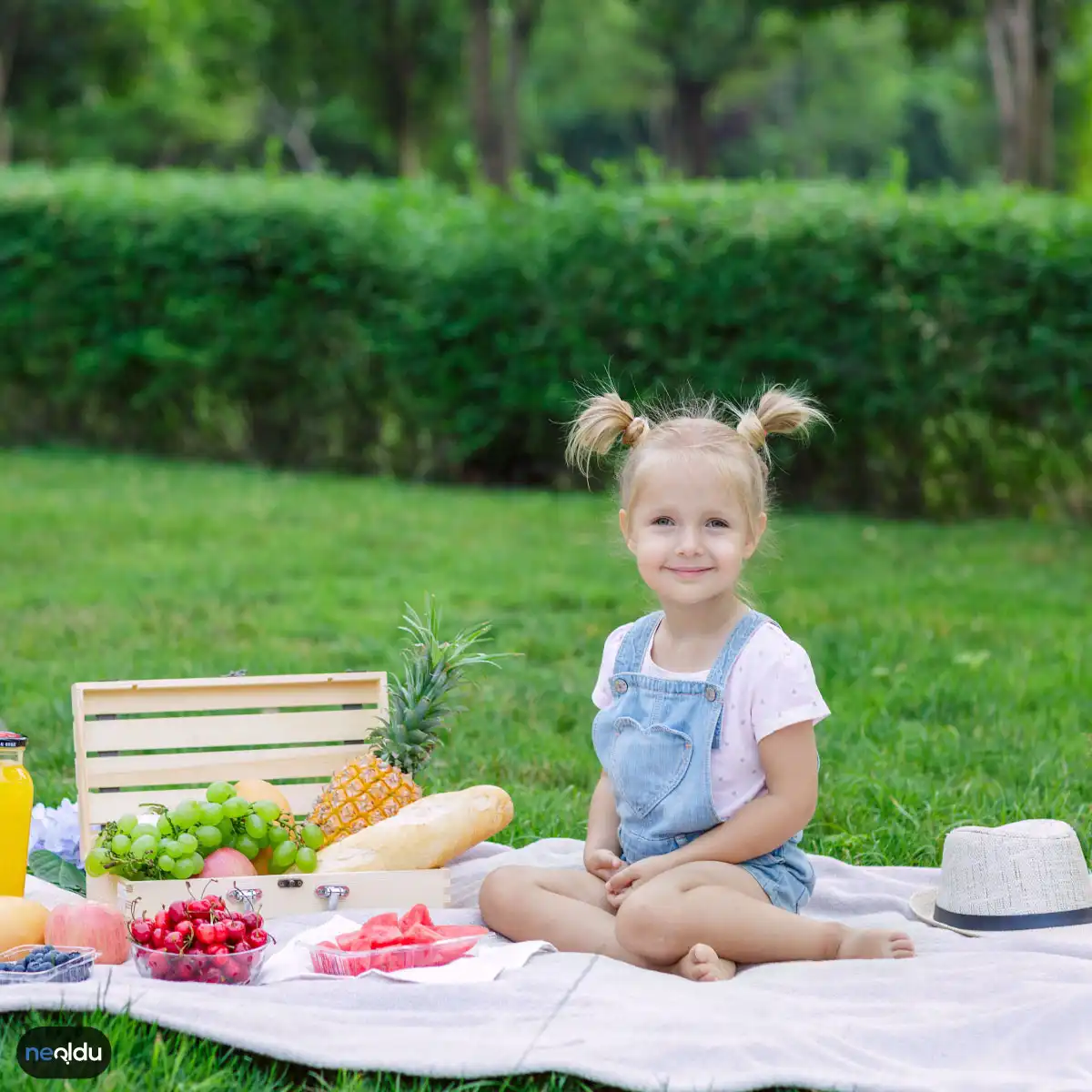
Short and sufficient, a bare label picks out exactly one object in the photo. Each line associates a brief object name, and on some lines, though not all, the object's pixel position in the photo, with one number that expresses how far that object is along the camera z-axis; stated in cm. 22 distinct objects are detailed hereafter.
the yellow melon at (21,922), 329
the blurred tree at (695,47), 4031
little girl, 341
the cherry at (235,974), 318
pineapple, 396
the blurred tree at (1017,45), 2084
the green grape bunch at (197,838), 354
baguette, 378
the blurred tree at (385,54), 3362
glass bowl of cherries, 316
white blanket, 279
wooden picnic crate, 368
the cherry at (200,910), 325
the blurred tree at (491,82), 2734
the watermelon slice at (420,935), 334
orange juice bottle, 361
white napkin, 322
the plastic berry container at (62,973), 310
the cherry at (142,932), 319
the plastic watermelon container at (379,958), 327
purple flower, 407
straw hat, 360
